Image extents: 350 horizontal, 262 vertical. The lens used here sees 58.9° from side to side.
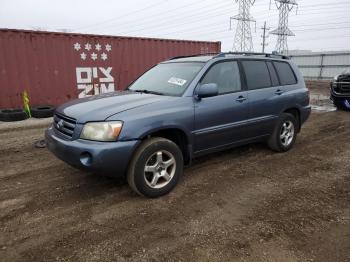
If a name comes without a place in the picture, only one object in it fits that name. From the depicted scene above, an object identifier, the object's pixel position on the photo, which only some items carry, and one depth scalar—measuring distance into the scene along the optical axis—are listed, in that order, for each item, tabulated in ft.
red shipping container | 30.35
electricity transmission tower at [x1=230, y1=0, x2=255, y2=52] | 132.87
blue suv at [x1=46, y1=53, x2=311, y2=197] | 11.25
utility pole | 179.32
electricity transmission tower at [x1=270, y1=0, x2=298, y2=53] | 132.36
